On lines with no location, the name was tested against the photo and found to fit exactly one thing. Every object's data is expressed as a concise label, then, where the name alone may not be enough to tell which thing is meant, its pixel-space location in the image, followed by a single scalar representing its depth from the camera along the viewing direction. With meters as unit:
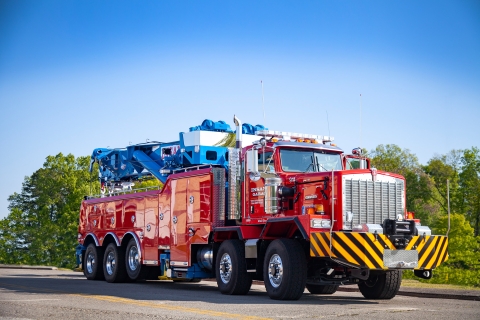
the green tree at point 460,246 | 52.73
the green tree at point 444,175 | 68.00
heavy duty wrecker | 14.33
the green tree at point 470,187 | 64.38
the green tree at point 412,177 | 70.88
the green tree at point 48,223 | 68.69
